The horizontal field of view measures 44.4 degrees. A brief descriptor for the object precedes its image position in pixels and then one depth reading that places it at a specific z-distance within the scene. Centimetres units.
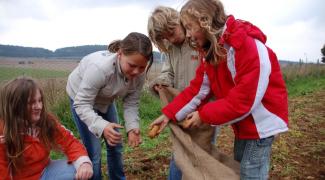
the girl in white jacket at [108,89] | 262
